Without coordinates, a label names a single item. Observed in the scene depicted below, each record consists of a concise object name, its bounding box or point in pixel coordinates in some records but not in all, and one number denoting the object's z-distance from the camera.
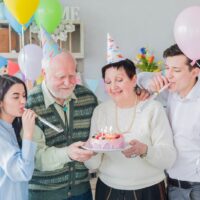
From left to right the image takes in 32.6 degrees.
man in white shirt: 1.49
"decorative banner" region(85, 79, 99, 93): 3.17
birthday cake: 1.35
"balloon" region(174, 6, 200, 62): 1.57
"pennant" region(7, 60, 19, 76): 2.35
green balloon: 2.45
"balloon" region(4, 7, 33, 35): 2.46
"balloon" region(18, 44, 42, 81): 2.36
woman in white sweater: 1.47
